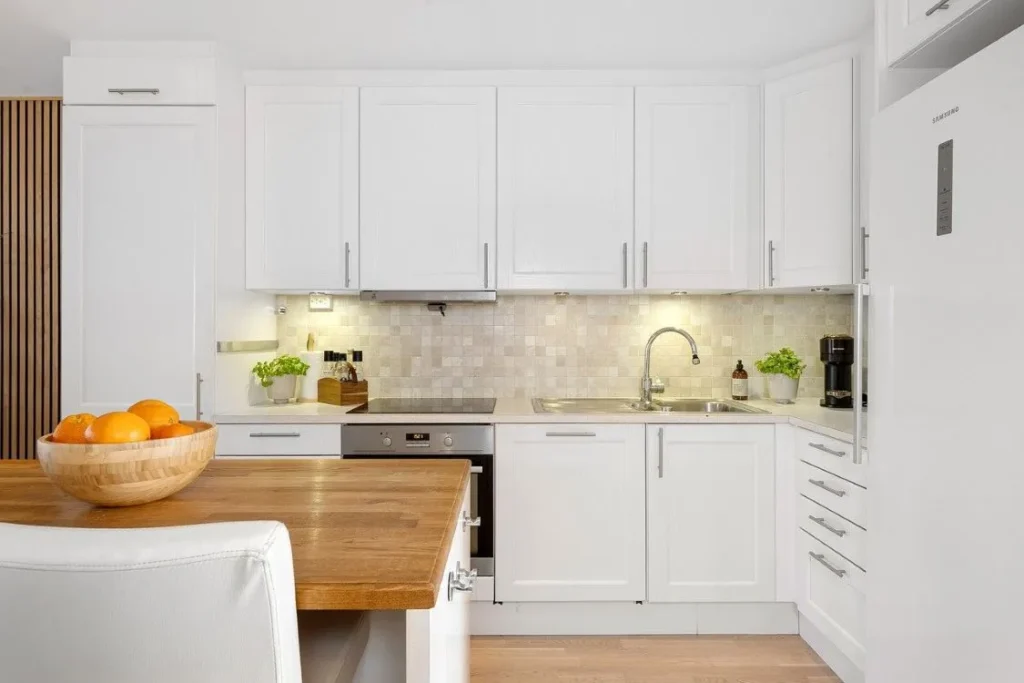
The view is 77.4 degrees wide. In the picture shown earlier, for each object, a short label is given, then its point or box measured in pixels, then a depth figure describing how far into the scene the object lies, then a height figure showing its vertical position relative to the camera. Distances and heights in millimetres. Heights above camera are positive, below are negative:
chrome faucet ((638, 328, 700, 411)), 2959 -226
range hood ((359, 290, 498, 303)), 2887 +190
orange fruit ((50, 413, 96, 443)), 1101 -163
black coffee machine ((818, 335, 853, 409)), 2867 -132
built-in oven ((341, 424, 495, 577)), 2639 -455
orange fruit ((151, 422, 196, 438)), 1156 -174
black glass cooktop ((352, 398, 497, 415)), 2760 -314
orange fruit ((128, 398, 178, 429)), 1183 -144
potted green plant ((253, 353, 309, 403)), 2910 -174
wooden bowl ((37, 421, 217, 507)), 1063 -227
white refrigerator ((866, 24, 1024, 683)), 1267 -90
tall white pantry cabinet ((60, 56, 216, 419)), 2586 +374
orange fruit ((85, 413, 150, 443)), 1078 -161
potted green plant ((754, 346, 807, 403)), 2984 -151
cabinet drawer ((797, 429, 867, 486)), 2156 -425
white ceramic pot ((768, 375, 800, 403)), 3021 -233
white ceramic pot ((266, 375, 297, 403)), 2967 -243
